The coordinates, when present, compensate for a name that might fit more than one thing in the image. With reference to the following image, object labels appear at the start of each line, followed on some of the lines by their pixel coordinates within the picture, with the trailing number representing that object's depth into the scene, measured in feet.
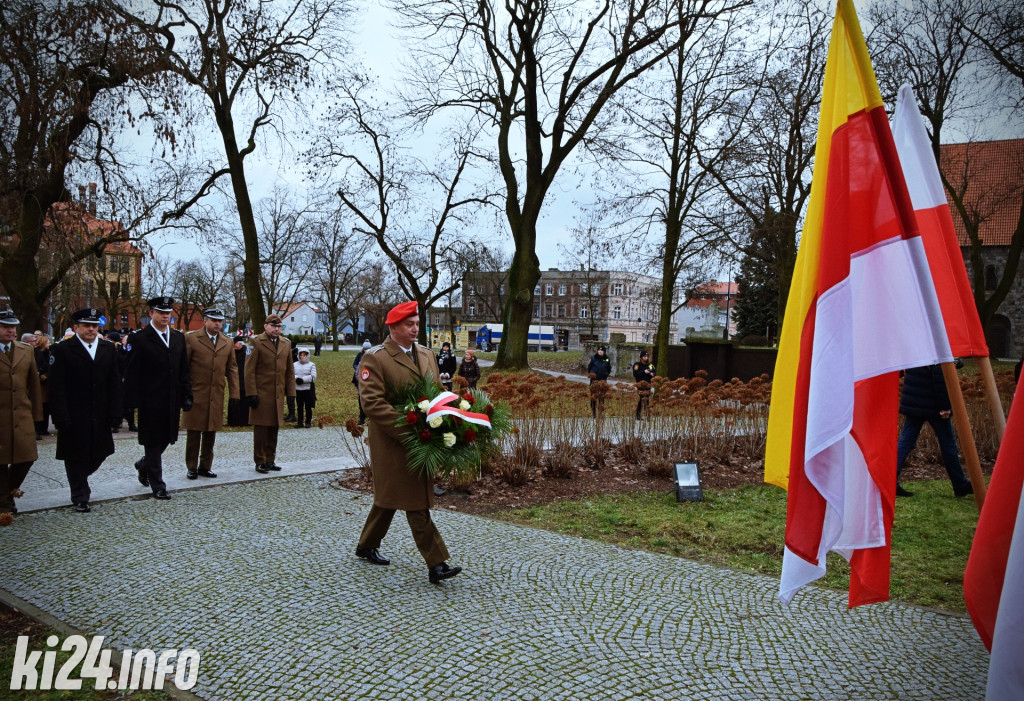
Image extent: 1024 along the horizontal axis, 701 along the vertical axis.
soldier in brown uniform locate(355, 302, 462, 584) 18.49
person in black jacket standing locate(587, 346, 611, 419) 57.82
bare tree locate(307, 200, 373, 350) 176.06
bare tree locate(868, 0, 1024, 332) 59.11
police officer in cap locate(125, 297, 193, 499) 28.32
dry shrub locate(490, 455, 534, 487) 32.35
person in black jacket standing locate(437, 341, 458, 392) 61.31
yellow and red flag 9.78
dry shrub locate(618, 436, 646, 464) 37.40
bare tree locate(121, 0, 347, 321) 54.08
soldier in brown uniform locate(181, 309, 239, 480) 32.24
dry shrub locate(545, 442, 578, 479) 33.99
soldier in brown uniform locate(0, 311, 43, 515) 24.48
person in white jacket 54.39
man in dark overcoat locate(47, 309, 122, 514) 25.71
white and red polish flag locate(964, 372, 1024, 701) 7.77
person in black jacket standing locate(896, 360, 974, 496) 29.81
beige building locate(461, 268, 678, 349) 309.63
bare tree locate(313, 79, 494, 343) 98.12
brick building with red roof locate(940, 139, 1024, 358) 85.46
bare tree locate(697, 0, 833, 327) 74.64
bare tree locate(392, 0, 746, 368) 69.87
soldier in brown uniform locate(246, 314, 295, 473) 34.19
